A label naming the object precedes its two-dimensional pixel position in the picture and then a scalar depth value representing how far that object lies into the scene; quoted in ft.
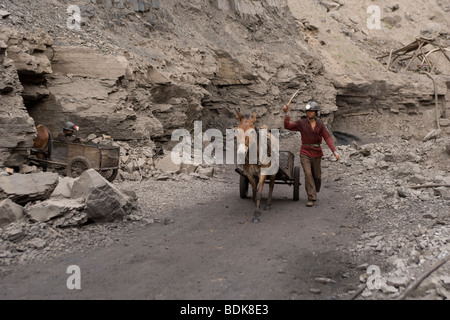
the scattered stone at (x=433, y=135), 60.00
